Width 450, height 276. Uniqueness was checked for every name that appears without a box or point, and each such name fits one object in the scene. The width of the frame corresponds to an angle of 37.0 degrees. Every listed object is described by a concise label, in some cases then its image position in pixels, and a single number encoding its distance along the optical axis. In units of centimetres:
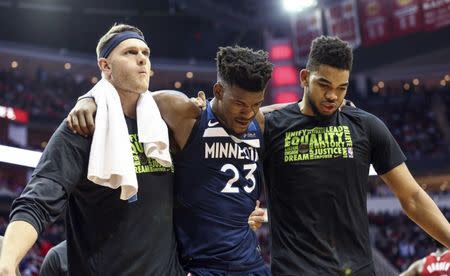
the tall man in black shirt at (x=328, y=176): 355
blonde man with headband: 310
